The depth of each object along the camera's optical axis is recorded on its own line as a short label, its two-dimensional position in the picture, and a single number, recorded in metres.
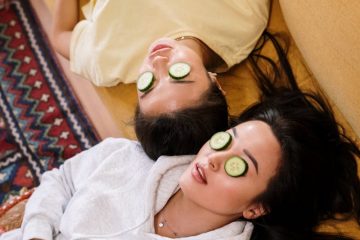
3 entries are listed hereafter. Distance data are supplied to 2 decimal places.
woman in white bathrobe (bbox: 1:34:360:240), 0.95
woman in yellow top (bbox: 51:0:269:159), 1.07
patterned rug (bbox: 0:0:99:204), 1.71
